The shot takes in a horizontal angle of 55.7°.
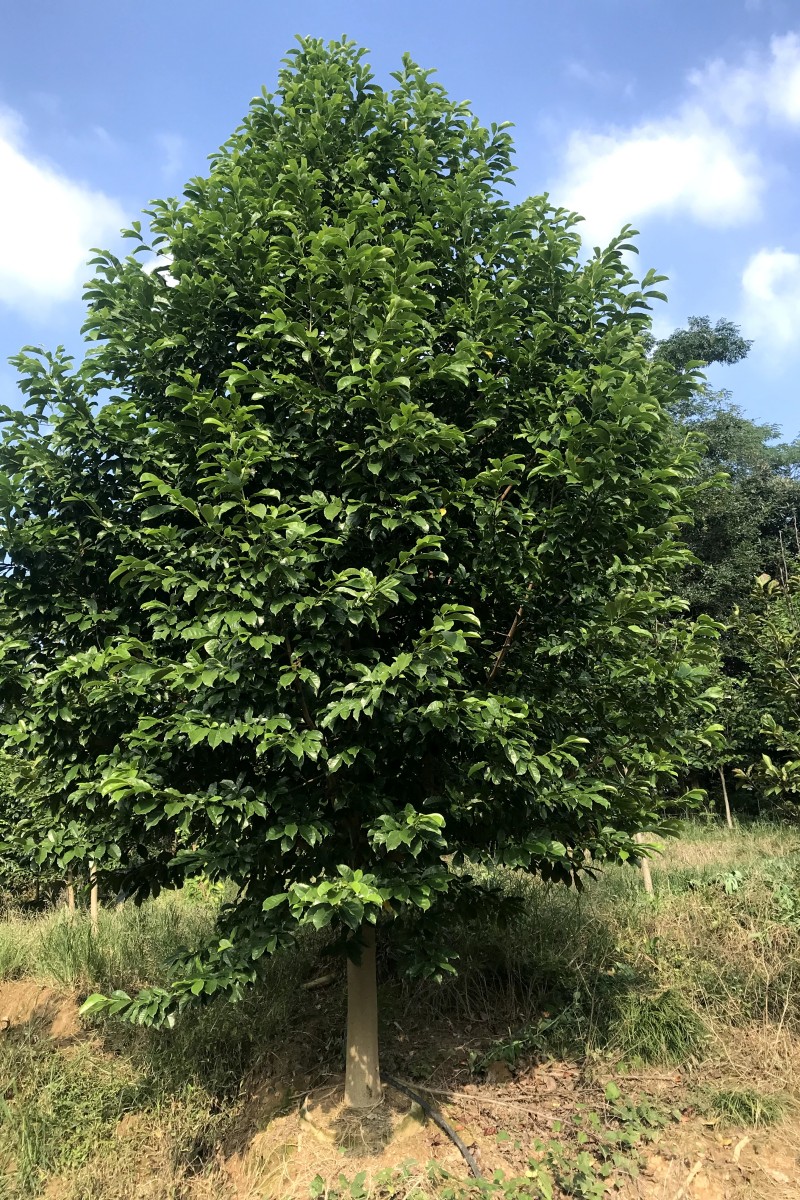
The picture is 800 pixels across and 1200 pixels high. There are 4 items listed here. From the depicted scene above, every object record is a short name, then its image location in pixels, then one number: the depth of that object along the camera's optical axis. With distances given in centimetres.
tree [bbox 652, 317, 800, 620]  2308
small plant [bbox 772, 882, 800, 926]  666
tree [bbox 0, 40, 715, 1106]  384
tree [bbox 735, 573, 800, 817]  779
